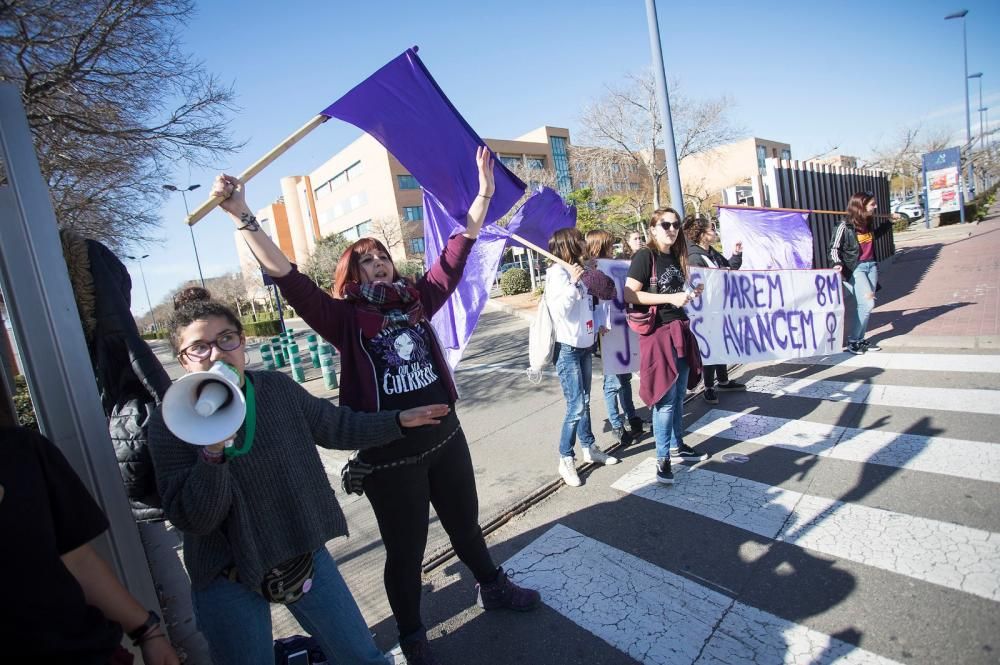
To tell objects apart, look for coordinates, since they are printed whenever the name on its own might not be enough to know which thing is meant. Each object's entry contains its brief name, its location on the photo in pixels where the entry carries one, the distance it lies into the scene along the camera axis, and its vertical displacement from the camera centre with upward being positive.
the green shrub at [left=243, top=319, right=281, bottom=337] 36.59 -1.02
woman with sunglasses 3.62 -0.62
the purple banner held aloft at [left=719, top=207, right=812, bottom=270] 6.57 -0.11
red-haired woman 2.13 -0.41
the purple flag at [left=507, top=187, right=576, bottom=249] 4.27 +0.43
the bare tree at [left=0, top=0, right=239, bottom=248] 6.76 +3.76
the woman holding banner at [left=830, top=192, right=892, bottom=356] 6.43 -0.57
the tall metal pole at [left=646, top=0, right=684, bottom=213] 6.76 +1.85
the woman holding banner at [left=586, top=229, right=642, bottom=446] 4.64 -1.27
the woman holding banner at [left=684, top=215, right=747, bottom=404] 5.14 -0.09
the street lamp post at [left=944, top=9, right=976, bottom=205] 28.66 +3.97
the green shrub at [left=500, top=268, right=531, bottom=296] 23.91 -0.51
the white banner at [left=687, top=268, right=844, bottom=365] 5.08 -0.92
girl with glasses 1.52 -0.61
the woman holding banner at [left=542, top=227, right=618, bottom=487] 3.87 -0.46
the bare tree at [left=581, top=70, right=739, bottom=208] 27.19 +5.88
